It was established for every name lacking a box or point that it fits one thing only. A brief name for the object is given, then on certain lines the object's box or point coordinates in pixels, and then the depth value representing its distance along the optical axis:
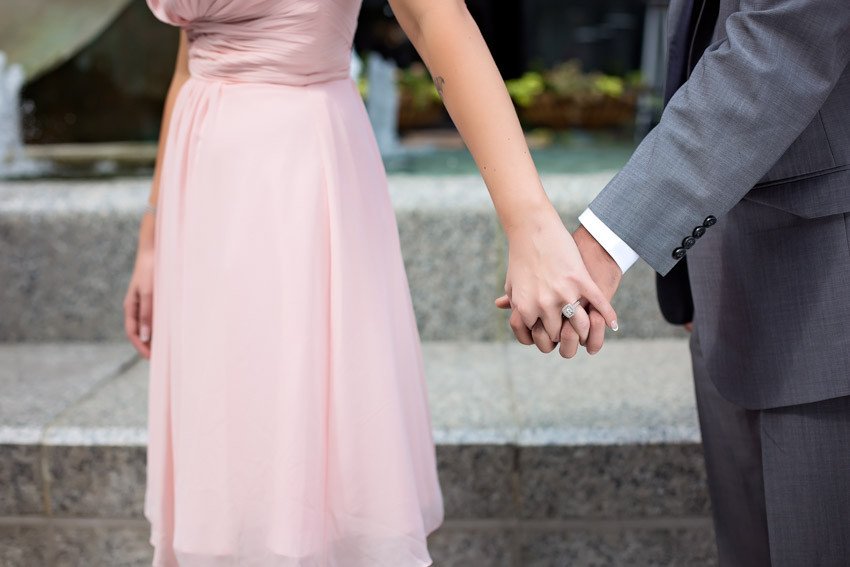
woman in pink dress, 1.31
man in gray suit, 1.11
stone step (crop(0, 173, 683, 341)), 2.64
